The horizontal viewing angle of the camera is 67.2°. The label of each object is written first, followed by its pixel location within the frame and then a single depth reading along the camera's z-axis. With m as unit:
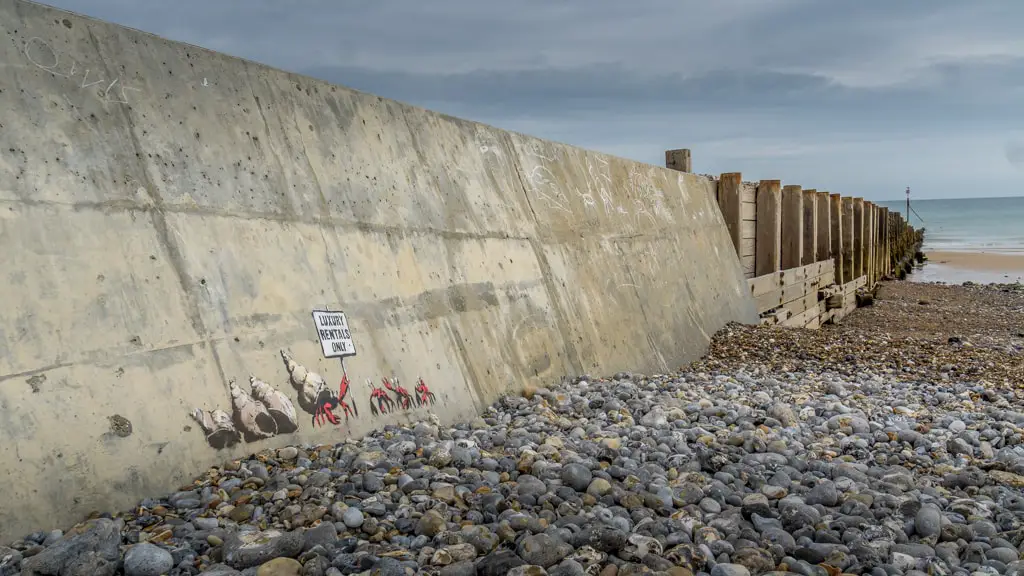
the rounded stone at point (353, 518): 2.83
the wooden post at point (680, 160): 10.63
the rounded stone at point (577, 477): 3.32
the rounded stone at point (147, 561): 2.44
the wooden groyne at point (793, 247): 11.10
